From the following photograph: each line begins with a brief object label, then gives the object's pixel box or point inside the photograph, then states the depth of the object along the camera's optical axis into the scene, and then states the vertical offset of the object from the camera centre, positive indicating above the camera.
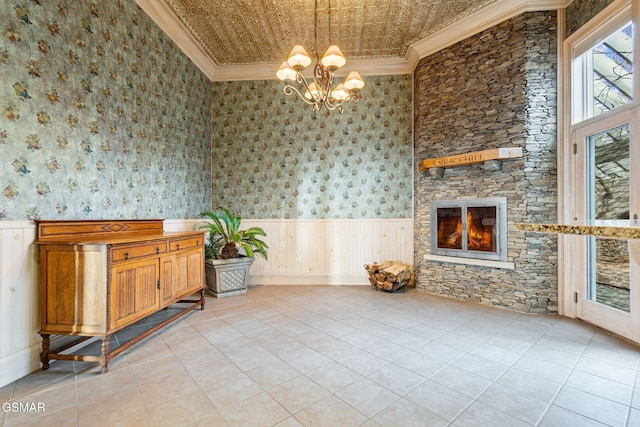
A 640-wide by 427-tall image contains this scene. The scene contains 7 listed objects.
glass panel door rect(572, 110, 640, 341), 2.54 +0.05
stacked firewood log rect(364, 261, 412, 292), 4.07 -0.88
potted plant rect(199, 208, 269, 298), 3.92 -0.61
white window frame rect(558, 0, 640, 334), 3.00 +0.84
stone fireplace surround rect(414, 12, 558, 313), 3.22 +0.98
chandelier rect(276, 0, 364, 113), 2.41 +1.32
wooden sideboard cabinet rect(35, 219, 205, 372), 2.00 -0.51
